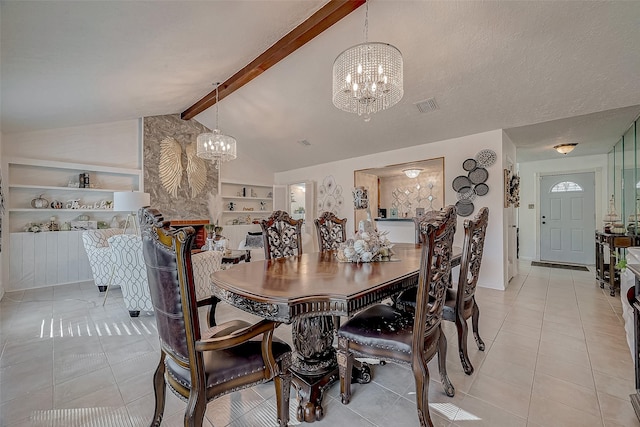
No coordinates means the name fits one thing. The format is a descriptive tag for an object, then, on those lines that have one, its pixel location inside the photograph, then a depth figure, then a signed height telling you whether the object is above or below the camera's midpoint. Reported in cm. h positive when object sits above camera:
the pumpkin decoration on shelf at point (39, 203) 440 +20
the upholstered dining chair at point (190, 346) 105 -57
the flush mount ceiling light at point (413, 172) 580 +89
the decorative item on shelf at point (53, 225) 450 -17
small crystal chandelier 457 +119
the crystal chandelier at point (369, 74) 236 +128
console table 352 -58
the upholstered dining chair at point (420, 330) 132 -67
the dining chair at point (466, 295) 191 -66
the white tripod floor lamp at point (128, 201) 411 +21
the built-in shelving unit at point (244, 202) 717 +33
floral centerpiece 197 -27
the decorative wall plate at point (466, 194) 437 +31
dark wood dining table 120 -39
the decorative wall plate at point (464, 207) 439 +8
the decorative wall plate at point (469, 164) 431 +78
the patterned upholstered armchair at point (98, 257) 382 -63
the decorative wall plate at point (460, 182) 439 +50
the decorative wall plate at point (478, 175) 421 +59
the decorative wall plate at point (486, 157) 413 +86
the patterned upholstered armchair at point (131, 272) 291 -65
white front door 573 -15
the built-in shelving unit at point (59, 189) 426 +45
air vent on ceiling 383 +159
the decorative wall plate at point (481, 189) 420 +37
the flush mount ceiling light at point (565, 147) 474 +116
